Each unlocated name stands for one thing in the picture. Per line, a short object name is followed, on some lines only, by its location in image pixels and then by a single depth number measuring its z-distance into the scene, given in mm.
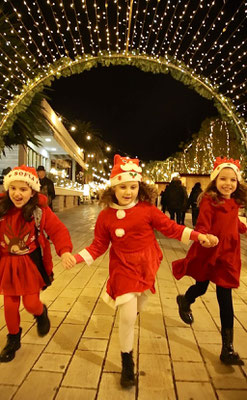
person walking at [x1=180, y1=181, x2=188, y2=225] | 11578
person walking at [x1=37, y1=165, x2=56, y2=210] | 8942
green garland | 7188
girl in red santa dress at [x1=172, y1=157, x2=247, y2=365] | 3084
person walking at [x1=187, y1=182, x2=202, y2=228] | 11664
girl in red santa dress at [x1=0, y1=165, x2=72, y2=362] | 3018
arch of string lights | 6180
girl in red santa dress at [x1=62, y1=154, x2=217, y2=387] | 2703
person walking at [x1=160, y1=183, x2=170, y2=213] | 11867
